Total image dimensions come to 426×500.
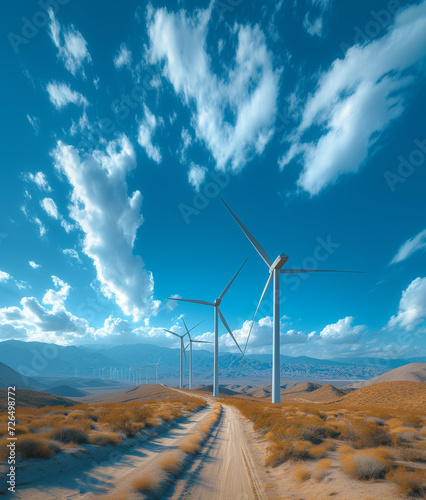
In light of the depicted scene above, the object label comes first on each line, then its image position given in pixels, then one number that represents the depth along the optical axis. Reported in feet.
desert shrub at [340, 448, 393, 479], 35.81
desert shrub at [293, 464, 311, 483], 40.09
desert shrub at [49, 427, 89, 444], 49.93
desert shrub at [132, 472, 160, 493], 35.42
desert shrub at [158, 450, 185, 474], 43.30
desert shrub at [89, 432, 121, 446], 52.24
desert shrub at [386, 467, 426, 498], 30.17
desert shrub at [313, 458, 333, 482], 38.73
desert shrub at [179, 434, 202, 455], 54.75
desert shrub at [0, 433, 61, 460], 39.18
